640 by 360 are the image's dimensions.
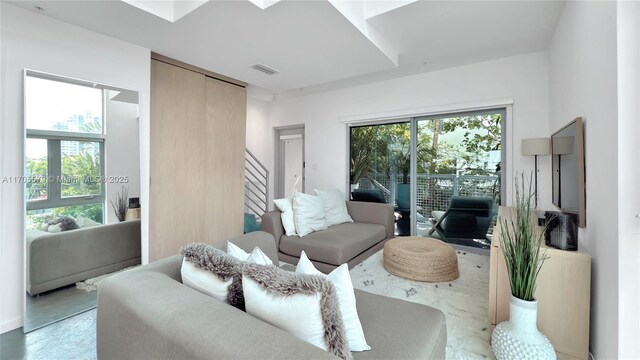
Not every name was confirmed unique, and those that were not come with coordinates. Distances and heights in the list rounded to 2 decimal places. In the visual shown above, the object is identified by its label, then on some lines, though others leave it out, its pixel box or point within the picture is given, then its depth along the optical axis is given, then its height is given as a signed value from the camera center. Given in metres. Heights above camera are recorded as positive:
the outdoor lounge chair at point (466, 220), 3.66 -0.59
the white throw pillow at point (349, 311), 1.06 -0.53
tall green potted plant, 1.46 -0.72
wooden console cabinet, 1.57 -0.74
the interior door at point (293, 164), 5.50 +0.30
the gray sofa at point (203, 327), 0.80 -0.51
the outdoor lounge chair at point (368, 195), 4.46 -0.29
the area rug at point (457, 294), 1.74 -1.04
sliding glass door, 3.61 +0.11
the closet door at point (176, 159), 3.06 +0.24
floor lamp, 2.87 +0.34
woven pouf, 2.65 -0.84
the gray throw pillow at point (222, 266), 1.16 -0.39
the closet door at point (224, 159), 3.62 +0.28
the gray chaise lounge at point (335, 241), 2.80 -0.71
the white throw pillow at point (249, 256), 1.30 -0.39
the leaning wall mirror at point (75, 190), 2.13 -0.10
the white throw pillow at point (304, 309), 0.90 -0.45
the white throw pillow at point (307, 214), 3.19 -0.44
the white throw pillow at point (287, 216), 3.16 -0.44
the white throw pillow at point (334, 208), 3.73 -0.42
